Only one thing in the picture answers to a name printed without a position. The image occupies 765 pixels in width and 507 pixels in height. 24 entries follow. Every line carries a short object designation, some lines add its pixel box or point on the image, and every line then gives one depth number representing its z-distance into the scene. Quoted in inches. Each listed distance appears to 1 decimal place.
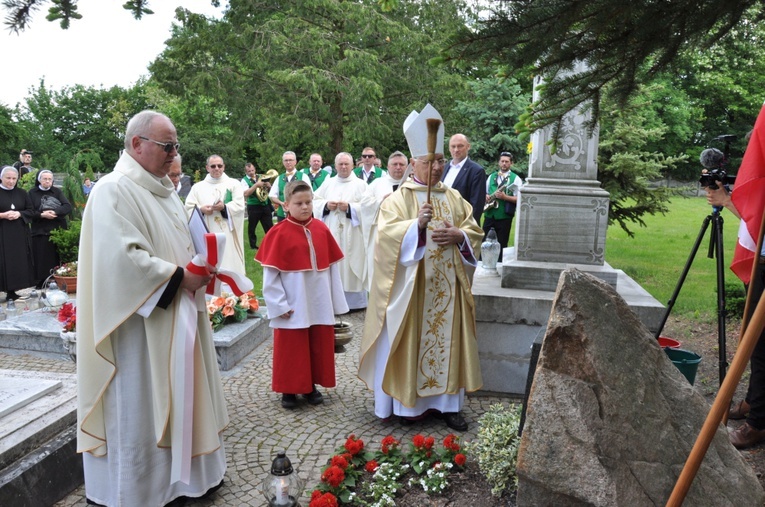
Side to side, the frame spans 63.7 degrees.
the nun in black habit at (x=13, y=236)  350.0
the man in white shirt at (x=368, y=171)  412.2
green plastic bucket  172.4
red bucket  196.9
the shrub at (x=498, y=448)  136.3
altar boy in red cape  195.0
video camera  165.9
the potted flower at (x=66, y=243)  372.2
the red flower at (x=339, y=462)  145.4
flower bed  139.4
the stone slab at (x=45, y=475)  132.9
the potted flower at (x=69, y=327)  231.8
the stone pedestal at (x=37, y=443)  135.3
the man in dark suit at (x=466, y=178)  261.0
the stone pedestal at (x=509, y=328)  201.3
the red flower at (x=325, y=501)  129.3
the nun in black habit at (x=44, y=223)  373.7
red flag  116.0
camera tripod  173.3
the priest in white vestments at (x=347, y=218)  346.3
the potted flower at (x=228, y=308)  256.7
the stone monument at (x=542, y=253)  203.5
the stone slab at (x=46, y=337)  254.8
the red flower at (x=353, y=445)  156.3
